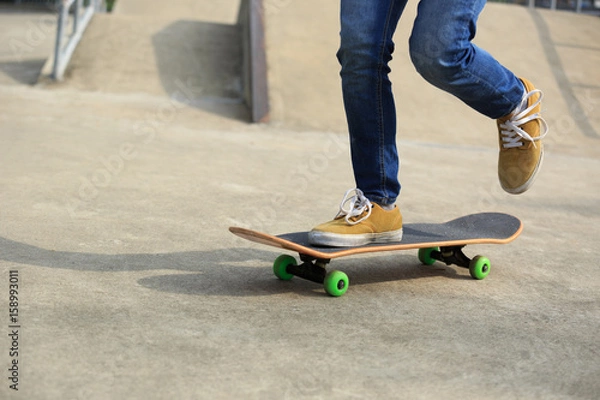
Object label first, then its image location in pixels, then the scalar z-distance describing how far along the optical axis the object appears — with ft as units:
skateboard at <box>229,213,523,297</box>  7.16
